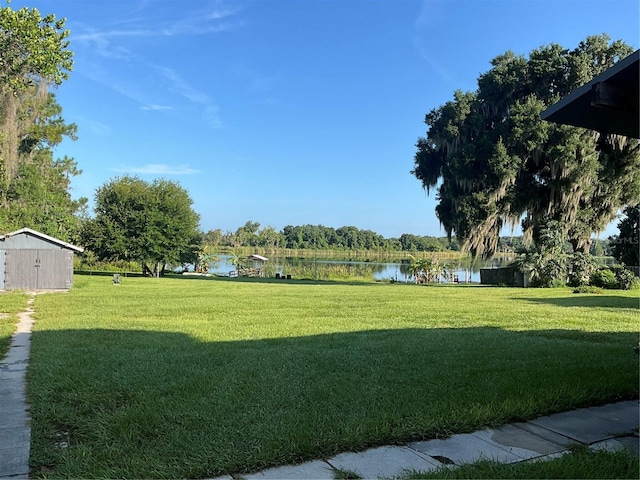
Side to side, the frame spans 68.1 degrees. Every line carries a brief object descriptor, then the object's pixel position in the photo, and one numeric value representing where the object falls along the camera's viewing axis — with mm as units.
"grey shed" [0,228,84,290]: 17500
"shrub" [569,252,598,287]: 20281
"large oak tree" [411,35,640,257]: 20750
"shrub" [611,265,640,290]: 19047
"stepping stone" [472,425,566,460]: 2955
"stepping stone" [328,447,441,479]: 2666
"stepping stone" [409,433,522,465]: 2848
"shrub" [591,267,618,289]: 19266
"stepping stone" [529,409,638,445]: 3250
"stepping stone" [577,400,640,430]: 3553
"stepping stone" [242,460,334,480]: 2607
